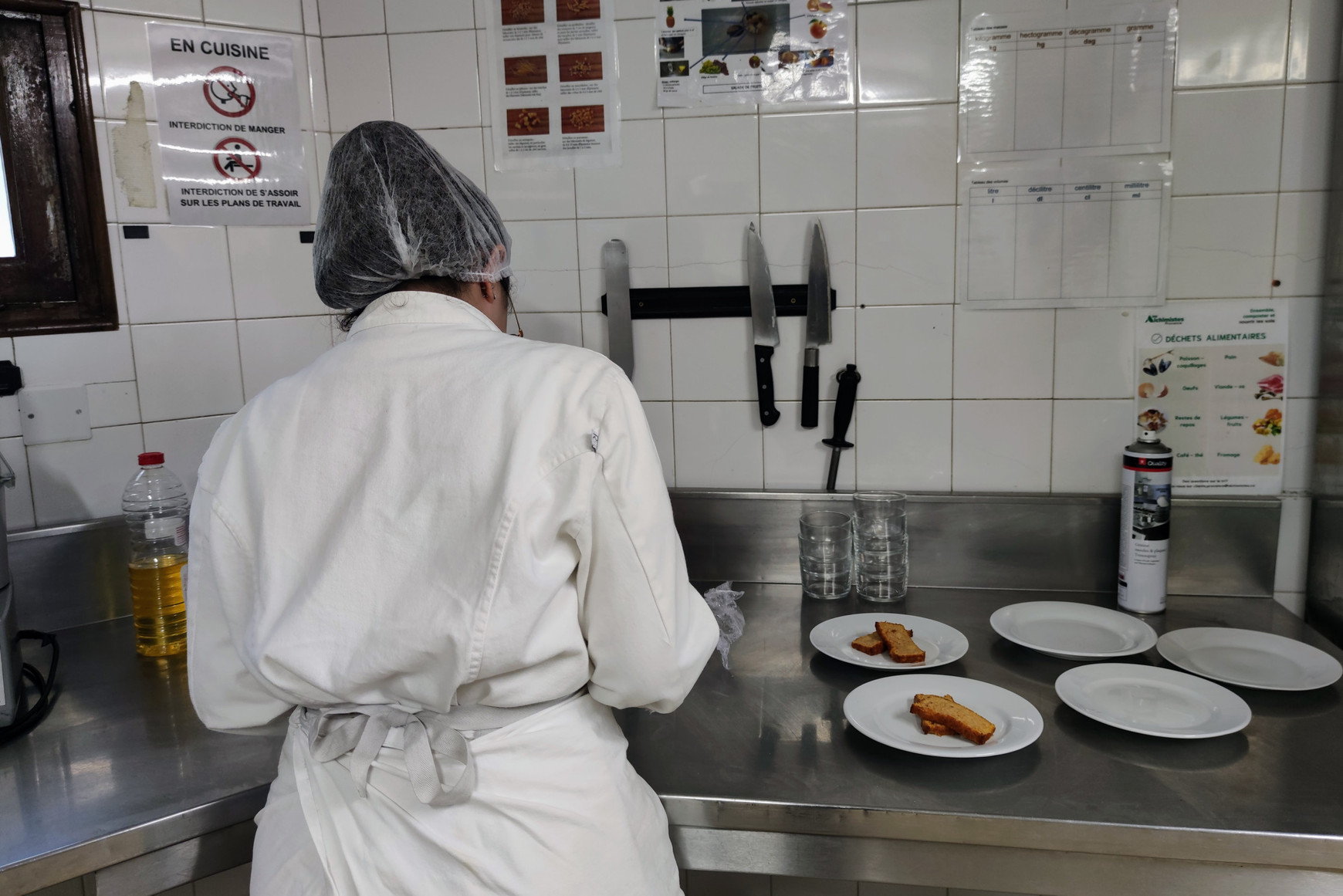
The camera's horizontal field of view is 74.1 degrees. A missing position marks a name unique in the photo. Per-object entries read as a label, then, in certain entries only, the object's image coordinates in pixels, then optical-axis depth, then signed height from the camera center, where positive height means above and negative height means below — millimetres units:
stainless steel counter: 897 -550
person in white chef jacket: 778 -263
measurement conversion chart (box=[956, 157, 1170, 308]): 1436 +61
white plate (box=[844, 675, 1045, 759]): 997 -523
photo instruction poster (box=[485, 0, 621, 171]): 1563 +352
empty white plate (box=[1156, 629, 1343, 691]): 1150 -528
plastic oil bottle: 1373 -411
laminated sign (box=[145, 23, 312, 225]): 1477 +283
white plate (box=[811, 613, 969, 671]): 1233 -526
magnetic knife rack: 1561 -36
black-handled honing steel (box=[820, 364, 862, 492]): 1552 -216
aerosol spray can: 1377 -393
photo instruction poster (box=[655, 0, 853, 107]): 1493 +381
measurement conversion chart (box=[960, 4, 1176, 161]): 1405 +298
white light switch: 1408 -181
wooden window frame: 1384 +138
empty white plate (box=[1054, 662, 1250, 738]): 1040 -529
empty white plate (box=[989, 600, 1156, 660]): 1262 -529
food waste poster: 1438 -200
